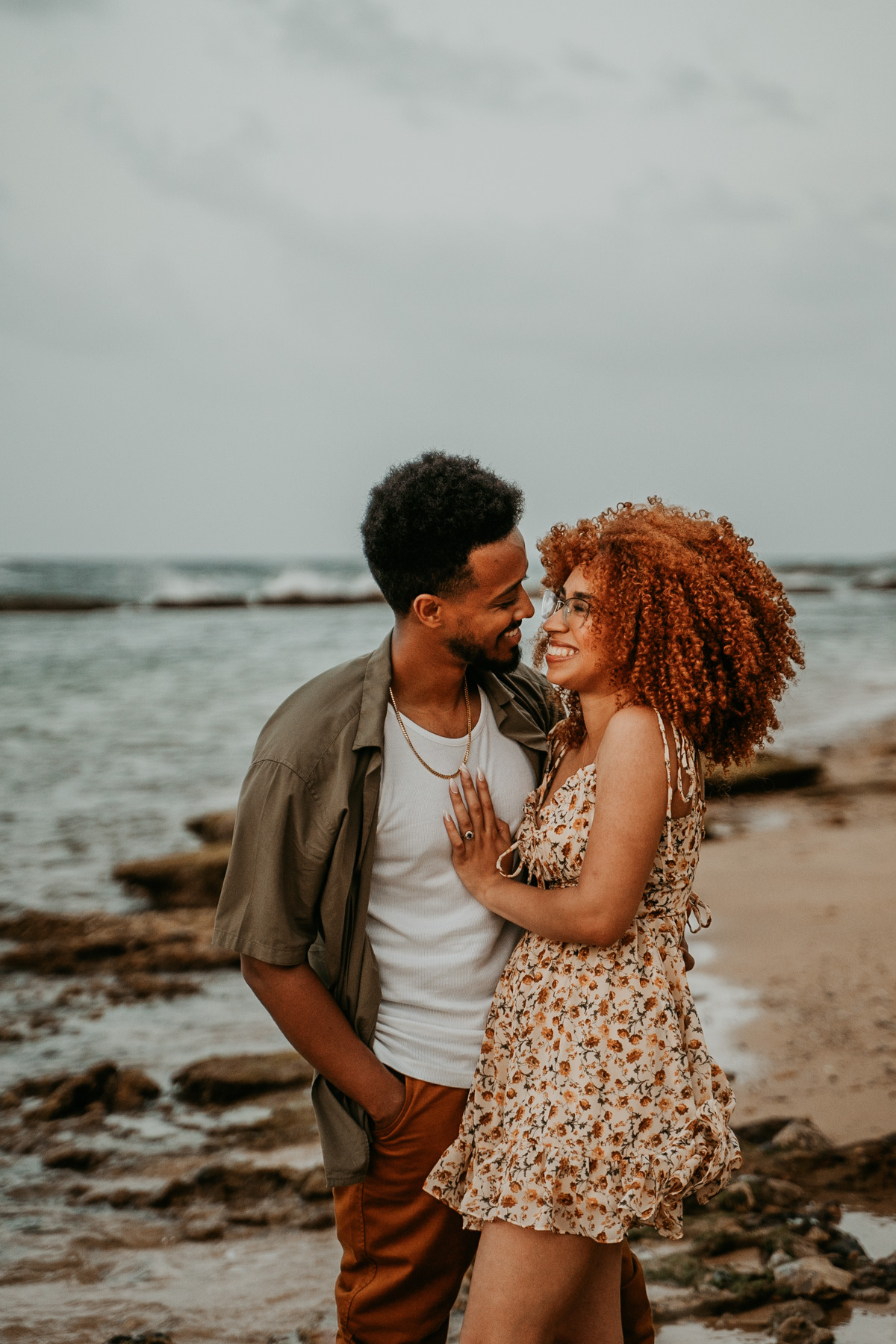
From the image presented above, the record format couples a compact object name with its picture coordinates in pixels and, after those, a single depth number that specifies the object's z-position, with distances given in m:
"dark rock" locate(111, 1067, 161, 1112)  4.98
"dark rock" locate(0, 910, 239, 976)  6.76
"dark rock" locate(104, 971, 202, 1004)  6.34
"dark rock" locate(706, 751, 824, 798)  9.96
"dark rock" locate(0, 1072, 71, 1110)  5.02
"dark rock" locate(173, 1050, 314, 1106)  5.04
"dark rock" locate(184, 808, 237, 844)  9.31
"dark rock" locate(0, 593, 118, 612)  37.41
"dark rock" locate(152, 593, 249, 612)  40.47
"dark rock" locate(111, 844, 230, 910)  7.86
